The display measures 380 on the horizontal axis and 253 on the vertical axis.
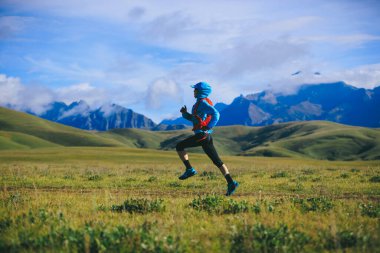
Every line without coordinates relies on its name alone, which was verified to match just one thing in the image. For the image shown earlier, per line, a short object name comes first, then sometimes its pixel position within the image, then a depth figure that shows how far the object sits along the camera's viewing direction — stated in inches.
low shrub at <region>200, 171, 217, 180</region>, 845.8
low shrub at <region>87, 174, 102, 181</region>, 812.0
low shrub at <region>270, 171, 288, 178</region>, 917.6
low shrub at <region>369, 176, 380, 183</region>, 753.4
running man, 463.2
